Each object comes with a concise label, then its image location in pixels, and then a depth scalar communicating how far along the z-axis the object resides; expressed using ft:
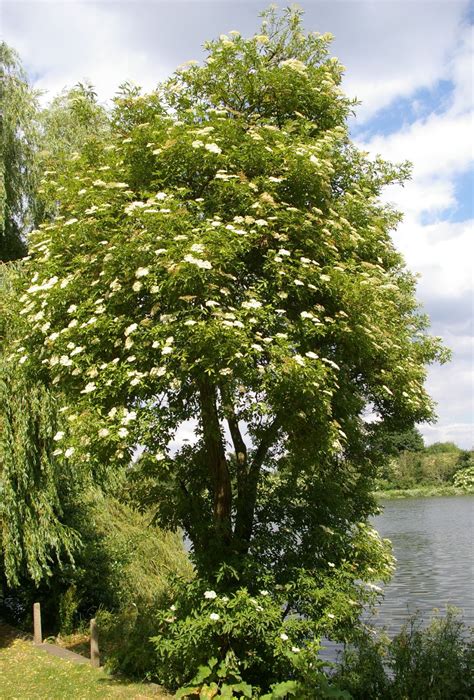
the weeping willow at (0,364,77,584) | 34.42
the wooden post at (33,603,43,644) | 39.83
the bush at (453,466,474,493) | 205.67
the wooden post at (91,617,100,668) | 33.99
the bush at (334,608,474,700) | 24.35
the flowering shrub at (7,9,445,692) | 20.11
